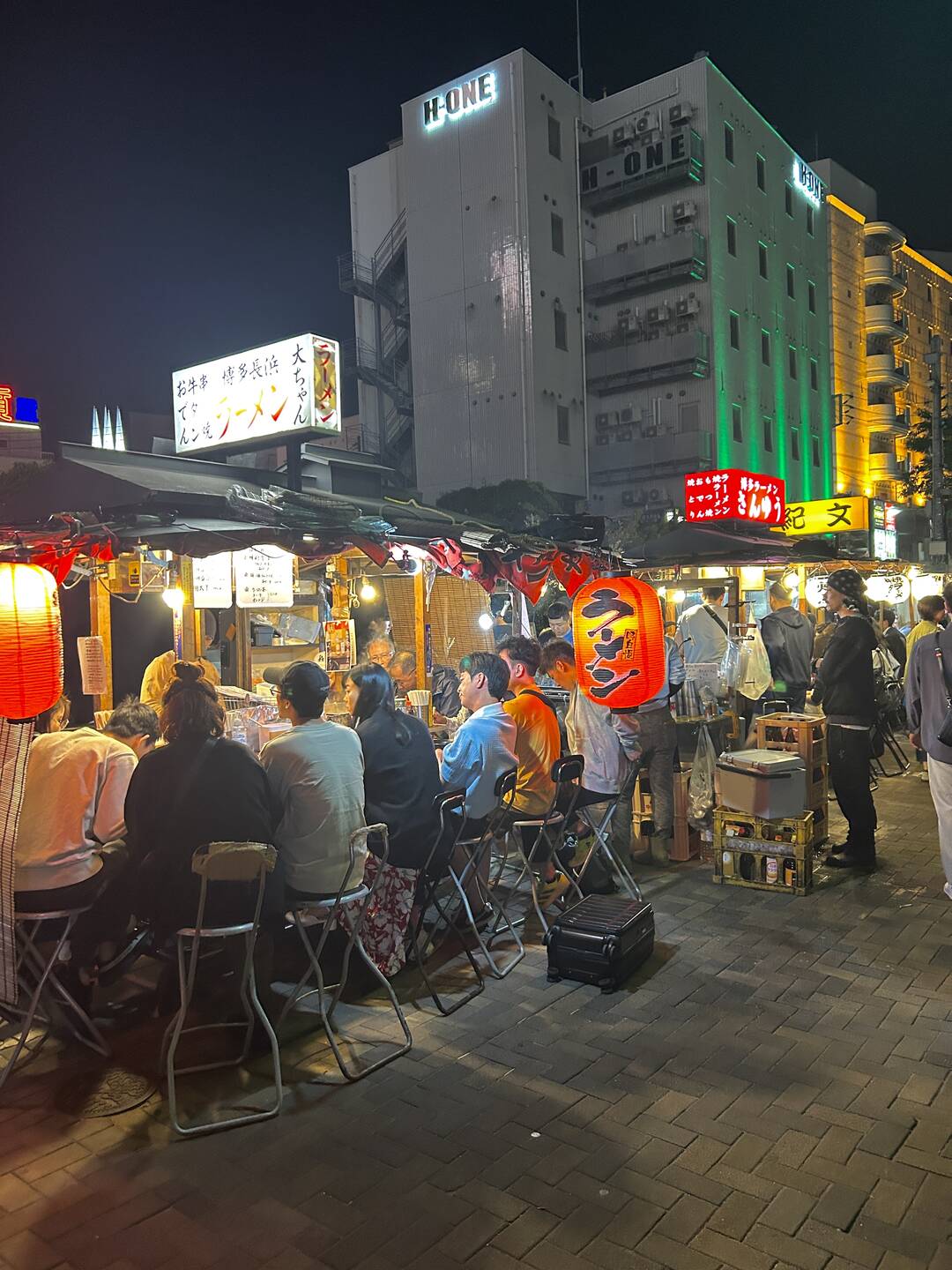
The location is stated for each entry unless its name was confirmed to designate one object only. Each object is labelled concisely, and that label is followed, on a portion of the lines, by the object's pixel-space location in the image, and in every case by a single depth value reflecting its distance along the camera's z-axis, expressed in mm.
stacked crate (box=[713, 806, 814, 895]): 6664
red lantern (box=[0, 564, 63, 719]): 4504
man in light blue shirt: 5742
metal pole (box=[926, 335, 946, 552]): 19859
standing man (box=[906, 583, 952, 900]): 6055
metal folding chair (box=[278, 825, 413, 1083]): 4277
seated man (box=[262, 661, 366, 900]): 4543
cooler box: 6730
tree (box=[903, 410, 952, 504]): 29344
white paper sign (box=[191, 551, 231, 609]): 8234
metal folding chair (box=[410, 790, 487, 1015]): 5191
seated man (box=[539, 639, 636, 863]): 6941
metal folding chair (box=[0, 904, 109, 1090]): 4223
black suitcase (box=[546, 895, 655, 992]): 5070
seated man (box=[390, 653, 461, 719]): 9633
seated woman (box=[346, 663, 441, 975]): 5242
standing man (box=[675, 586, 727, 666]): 8953
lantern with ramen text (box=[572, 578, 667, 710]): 6500
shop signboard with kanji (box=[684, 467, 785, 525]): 16031
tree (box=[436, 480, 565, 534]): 27536
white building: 30172
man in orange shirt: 6383
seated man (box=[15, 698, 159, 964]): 4379
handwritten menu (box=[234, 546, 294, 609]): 8211
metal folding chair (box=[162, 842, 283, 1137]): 3840
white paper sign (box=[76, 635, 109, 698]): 7414
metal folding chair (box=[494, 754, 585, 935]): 6105
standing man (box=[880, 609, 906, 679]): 14317
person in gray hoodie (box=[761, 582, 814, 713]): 9562
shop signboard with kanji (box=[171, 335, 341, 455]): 11297
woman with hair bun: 4191
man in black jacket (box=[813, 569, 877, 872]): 7230
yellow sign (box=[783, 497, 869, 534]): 16281
